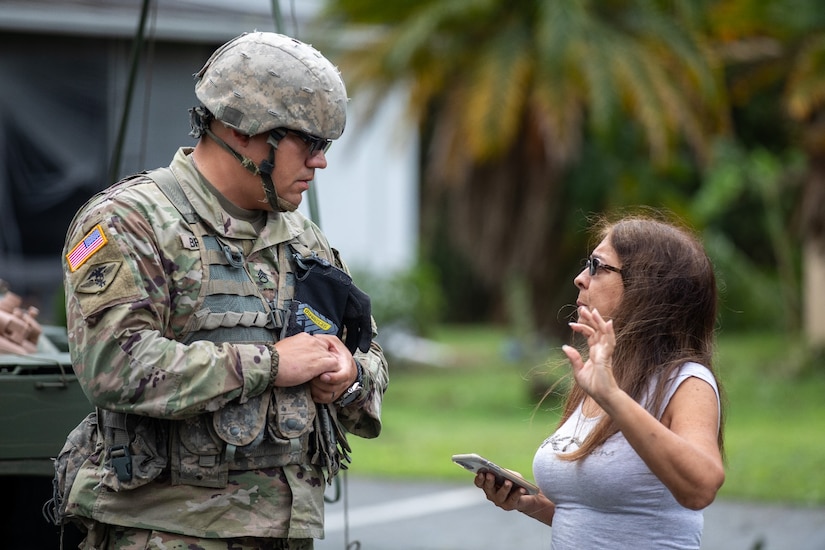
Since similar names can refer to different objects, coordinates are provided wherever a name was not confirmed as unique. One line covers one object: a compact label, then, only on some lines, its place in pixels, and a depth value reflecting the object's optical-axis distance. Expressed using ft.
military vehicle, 24.41
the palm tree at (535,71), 84.48
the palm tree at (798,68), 89.66
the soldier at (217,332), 18.17
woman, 18.26
